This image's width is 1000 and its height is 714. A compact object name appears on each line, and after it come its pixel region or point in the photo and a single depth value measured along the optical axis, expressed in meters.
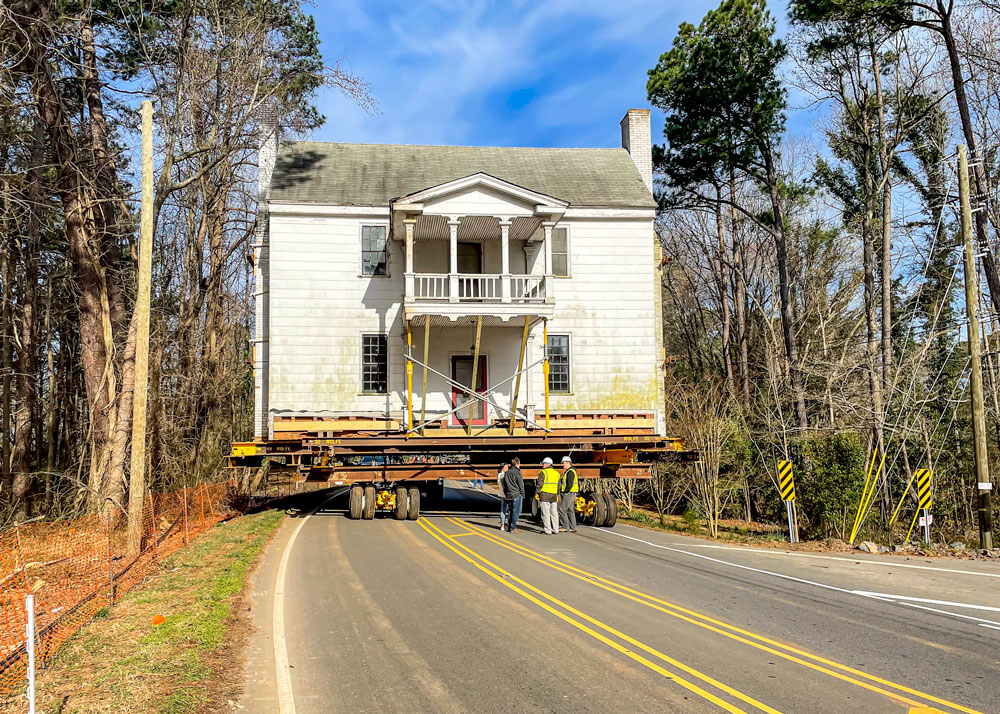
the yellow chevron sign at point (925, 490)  19.39
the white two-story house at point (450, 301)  24.41
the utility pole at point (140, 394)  14.91
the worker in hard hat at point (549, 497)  18.86
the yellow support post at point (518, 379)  24.09
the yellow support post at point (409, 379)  24.45
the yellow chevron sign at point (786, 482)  20.48
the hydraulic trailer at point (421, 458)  21.11
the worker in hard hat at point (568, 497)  19.64
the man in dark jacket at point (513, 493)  19.08
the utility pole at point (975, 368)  19.09
